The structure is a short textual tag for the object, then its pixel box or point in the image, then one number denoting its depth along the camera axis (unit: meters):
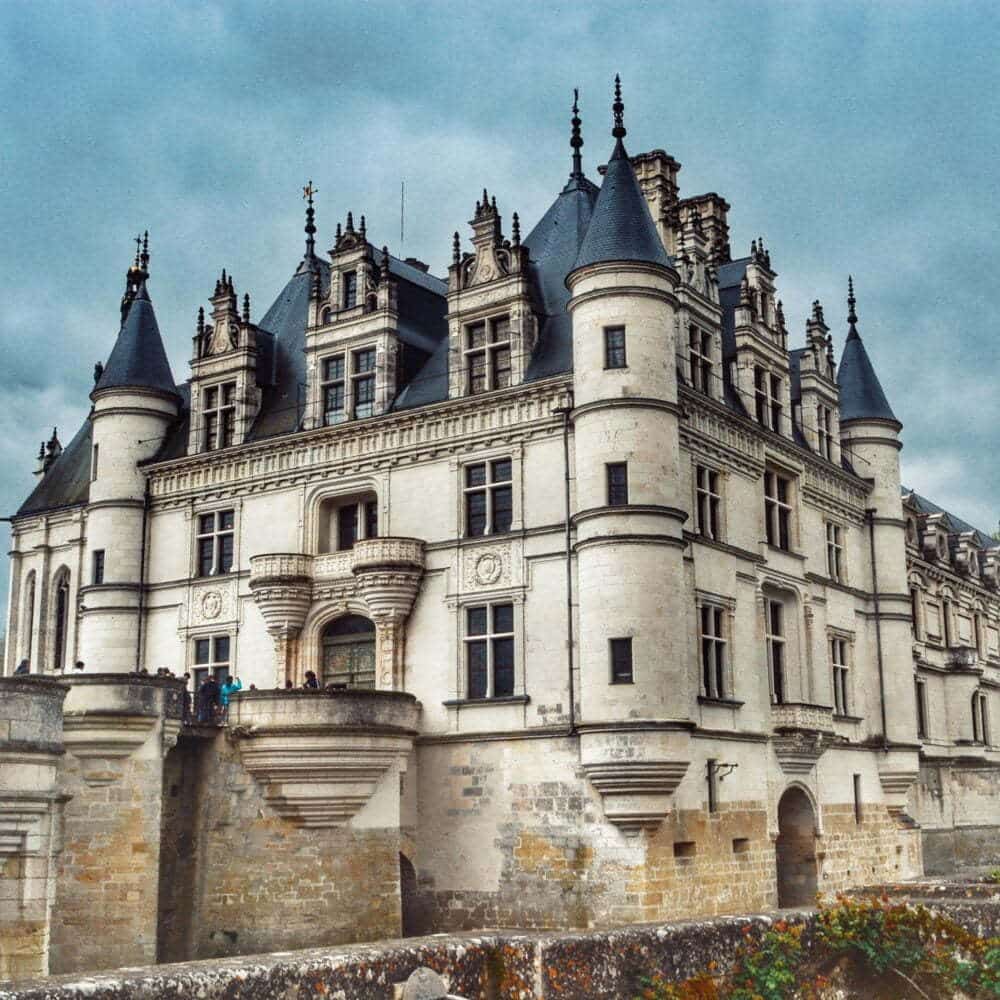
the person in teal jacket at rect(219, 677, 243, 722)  28.85
